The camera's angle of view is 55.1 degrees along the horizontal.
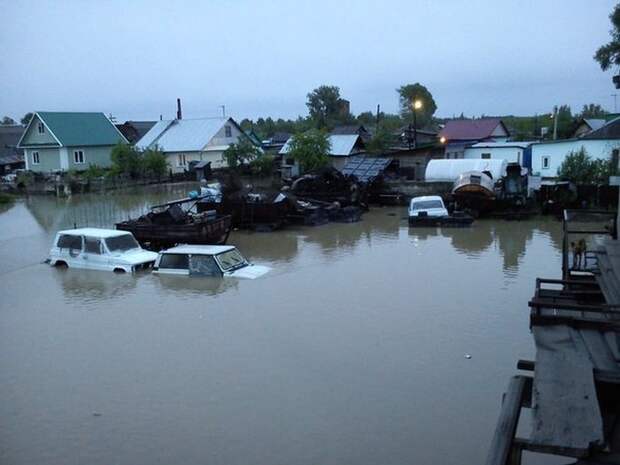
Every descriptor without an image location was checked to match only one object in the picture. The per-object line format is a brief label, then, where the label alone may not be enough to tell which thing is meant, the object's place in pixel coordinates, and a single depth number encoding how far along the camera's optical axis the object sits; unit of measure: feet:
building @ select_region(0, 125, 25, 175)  179.37
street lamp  145.07
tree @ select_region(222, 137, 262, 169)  142.10
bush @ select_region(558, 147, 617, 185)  89.32
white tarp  106.11
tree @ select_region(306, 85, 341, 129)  294.05
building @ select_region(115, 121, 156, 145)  194.10
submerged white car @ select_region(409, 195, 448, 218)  83.25
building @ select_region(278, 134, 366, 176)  144.87
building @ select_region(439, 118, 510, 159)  167.91
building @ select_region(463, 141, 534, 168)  124.88
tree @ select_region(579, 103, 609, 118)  249.22
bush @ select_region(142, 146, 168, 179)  142.00
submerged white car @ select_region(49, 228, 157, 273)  56.59
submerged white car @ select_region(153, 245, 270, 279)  52.80
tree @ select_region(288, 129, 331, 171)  126.72
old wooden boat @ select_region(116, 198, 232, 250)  63.93
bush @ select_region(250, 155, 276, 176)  139.85
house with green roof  154.51
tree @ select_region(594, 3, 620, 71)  100.99
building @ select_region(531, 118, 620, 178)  103.71
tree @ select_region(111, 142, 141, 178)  141.08
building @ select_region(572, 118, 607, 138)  139.65
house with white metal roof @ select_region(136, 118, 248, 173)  159.94
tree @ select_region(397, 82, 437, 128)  276.82
